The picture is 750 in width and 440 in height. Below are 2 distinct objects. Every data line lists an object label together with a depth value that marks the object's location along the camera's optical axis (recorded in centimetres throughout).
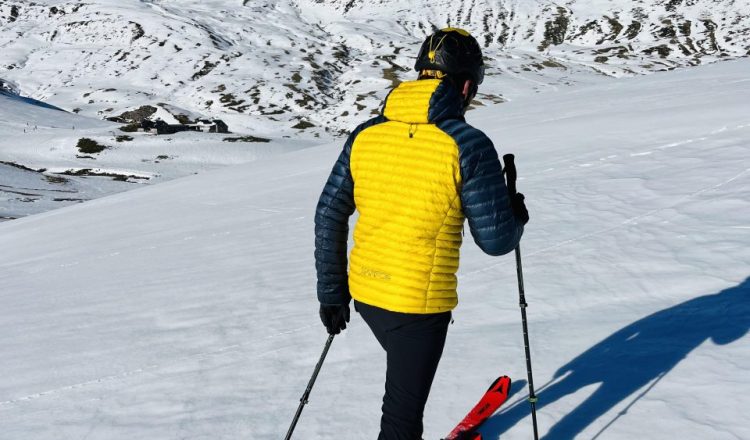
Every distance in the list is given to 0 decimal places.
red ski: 384
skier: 269
